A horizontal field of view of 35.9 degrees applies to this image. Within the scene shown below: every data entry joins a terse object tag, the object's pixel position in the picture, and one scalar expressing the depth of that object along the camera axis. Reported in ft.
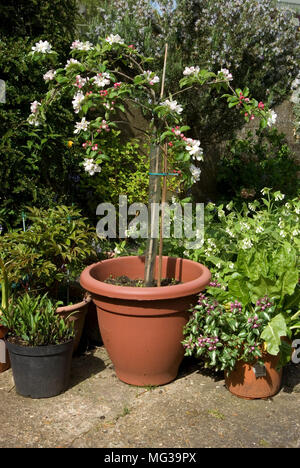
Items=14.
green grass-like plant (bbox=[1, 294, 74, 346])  8.50
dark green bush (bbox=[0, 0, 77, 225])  11.53
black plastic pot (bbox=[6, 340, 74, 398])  8.33
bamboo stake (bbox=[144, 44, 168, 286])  9.02
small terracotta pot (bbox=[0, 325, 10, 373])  9.27
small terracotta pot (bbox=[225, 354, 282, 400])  8.54
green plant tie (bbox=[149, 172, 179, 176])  8.95
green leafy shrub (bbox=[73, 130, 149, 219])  15.19
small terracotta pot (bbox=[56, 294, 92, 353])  9.60
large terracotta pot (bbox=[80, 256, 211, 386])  8.38
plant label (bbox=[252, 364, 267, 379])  8.36
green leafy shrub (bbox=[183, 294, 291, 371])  8.27
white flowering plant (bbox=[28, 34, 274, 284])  8.19
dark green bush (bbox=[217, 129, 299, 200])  19.54
